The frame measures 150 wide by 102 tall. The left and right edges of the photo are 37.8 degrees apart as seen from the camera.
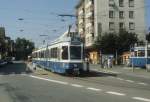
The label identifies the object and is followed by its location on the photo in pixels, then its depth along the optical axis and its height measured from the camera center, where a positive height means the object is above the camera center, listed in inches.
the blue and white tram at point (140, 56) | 1059.6 -1.1
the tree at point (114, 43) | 1585.0 +95.1
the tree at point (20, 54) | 3632.5 +38.6
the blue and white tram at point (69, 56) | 637.9 -0.1
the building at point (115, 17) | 1876.7 +338.5
